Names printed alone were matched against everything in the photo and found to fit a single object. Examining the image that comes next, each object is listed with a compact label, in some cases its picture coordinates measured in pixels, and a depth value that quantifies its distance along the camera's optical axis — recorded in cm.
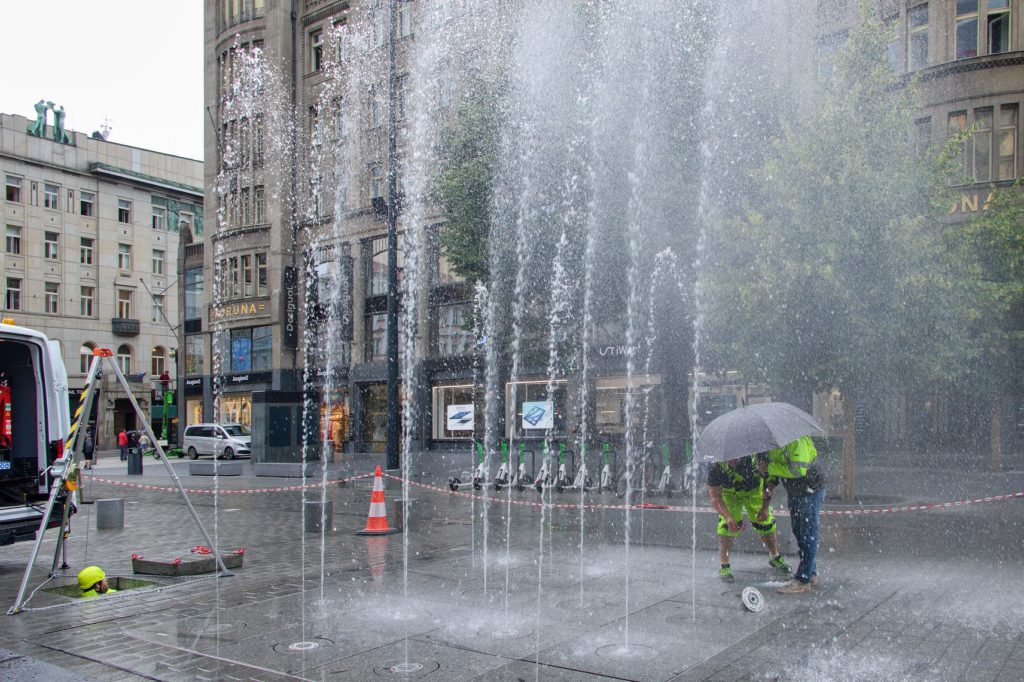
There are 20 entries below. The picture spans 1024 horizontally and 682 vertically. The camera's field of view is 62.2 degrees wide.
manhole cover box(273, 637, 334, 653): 598
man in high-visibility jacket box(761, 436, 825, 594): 745
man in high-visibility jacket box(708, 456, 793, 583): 798
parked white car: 3659
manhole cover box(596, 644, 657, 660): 561
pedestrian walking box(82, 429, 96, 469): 2541
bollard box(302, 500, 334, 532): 1211
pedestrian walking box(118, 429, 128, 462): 4119
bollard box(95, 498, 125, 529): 1309
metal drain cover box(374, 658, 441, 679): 537
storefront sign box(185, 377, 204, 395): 4469
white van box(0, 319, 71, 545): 966
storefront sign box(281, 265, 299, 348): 3912
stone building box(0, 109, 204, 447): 5356
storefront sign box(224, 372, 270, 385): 3978
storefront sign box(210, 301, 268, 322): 3991
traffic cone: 1182
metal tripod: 808
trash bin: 2900
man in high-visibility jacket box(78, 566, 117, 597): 796
